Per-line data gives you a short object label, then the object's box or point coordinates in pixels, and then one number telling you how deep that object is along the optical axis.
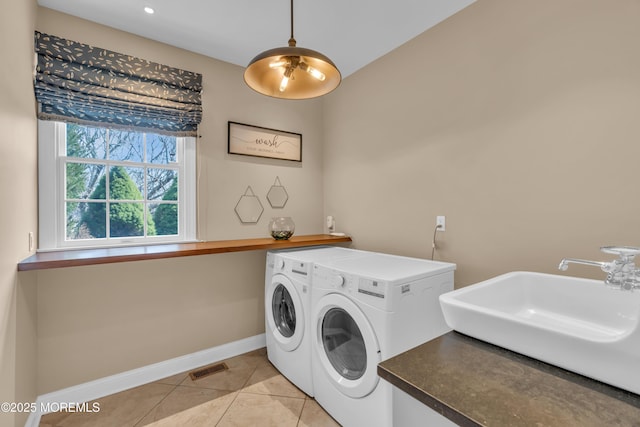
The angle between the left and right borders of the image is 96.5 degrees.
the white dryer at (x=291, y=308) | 1.92
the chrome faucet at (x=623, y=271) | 0.79
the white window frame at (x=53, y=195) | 1.81
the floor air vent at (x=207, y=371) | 2.18
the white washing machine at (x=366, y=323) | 1.41
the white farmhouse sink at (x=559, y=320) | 0.62
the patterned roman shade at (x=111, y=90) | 1.78
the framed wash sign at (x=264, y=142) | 2.53
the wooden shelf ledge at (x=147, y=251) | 1.54
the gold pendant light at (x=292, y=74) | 1.26
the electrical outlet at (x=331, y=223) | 3.01
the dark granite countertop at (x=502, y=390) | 0.57
